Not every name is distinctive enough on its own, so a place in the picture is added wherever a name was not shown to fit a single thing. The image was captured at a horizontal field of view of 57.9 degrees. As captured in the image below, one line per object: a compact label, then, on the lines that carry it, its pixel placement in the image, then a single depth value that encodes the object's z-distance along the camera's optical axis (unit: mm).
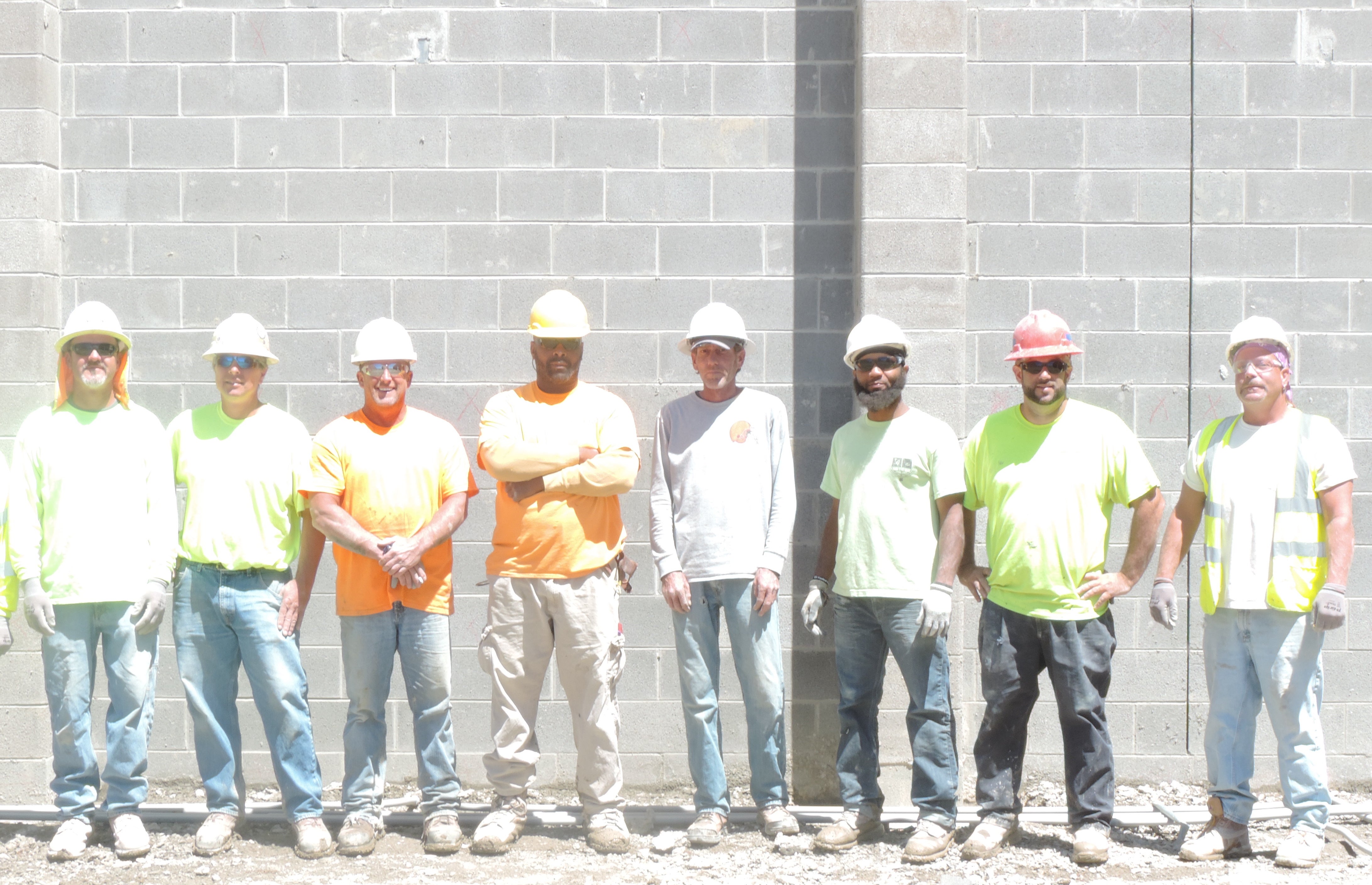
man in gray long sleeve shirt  4715
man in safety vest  4398
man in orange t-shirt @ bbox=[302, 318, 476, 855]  4594
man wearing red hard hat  4438
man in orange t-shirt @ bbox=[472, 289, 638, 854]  4625
